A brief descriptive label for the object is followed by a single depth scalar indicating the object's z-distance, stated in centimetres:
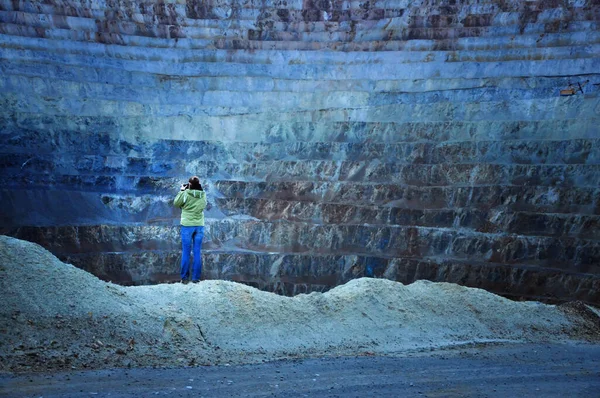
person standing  1091
